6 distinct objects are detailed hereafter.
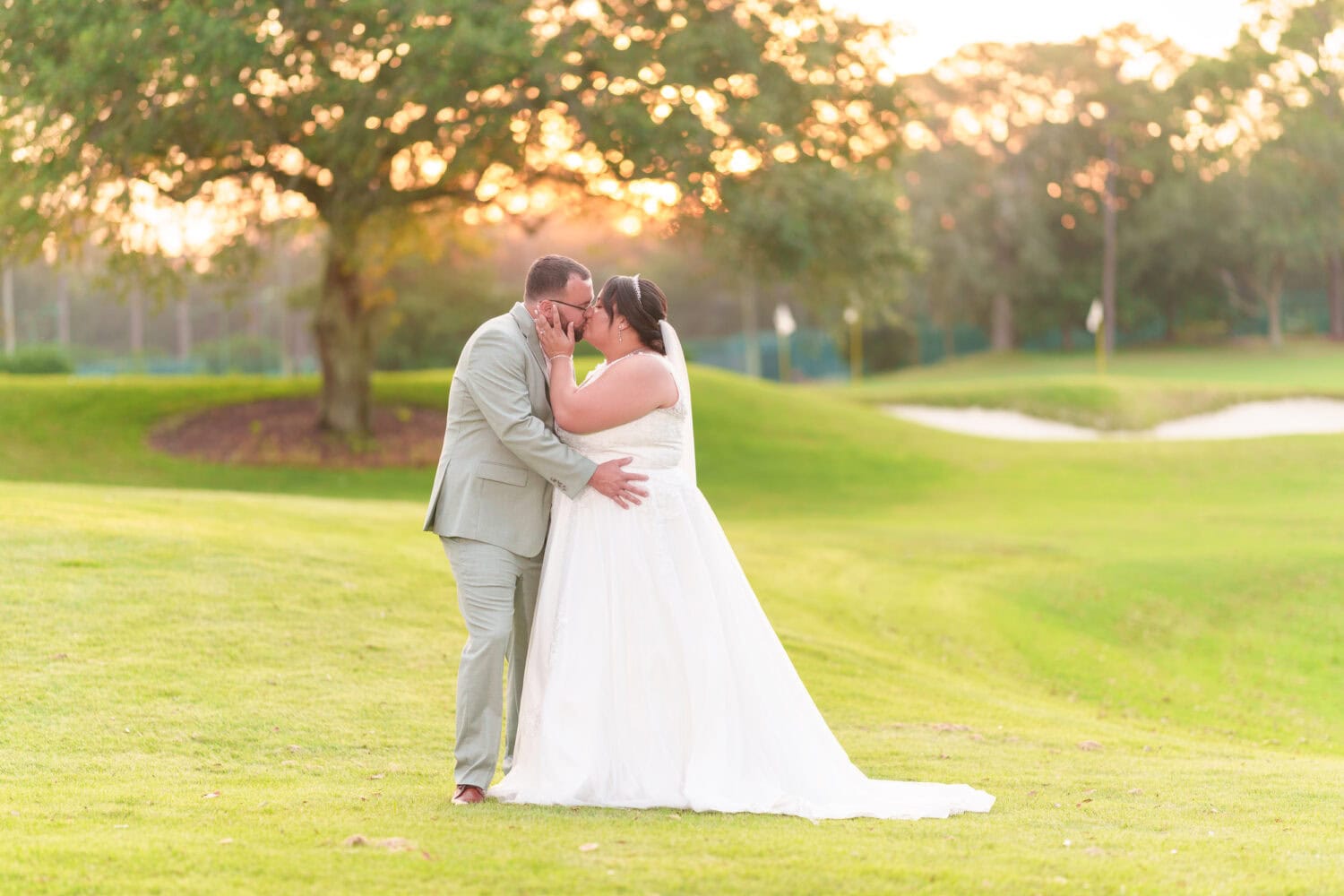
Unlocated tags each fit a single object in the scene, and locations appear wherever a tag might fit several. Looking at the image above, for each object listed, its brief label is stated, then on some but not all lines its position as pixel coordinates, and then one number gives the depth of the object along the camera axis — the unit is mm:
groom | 6207
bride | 6234
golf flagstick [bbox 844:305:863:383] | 61000
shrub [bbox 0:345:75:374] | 46938
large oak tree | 21469
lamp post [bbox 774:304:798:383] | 49781
